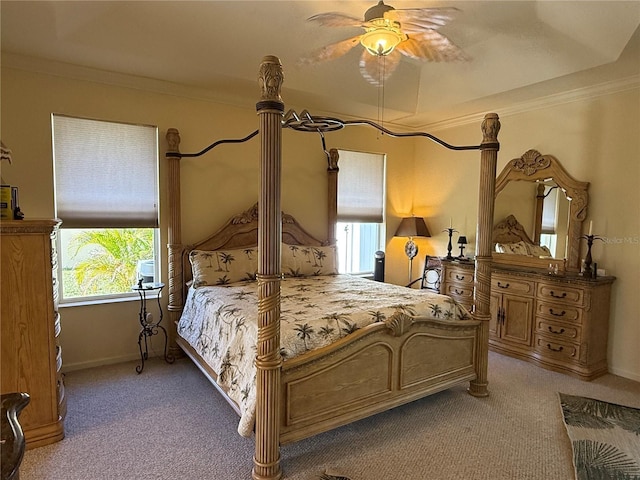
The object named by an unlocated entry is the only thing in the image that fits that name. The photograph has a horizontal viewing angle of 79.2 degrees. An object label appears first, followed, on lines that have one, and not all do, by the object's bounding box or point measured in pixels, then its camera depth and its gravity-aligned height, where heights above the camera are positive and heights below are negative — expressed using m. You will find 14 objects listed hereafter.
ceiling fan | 2.28 +1.22
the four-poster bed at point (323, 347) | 1.98 -0.83
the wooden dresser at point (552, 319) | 3.40 -0.92
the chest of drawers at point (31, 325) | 2.25 -0.66
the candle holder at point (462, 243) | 4.66 -0.27
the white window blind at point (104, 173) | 3.36 +0.39
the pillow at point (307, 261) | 4.10 -0.46
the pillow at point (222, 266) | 3.58 -0.47
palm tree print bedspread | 2.26 -0.66
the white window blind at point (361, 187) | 4.98 +0.43
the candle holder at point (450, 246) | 4.71 -0.33
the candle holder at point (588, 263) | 3.48 -0.37
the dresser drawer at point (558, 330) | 3.44 -0.99
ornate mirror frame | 3.72 +0.40
